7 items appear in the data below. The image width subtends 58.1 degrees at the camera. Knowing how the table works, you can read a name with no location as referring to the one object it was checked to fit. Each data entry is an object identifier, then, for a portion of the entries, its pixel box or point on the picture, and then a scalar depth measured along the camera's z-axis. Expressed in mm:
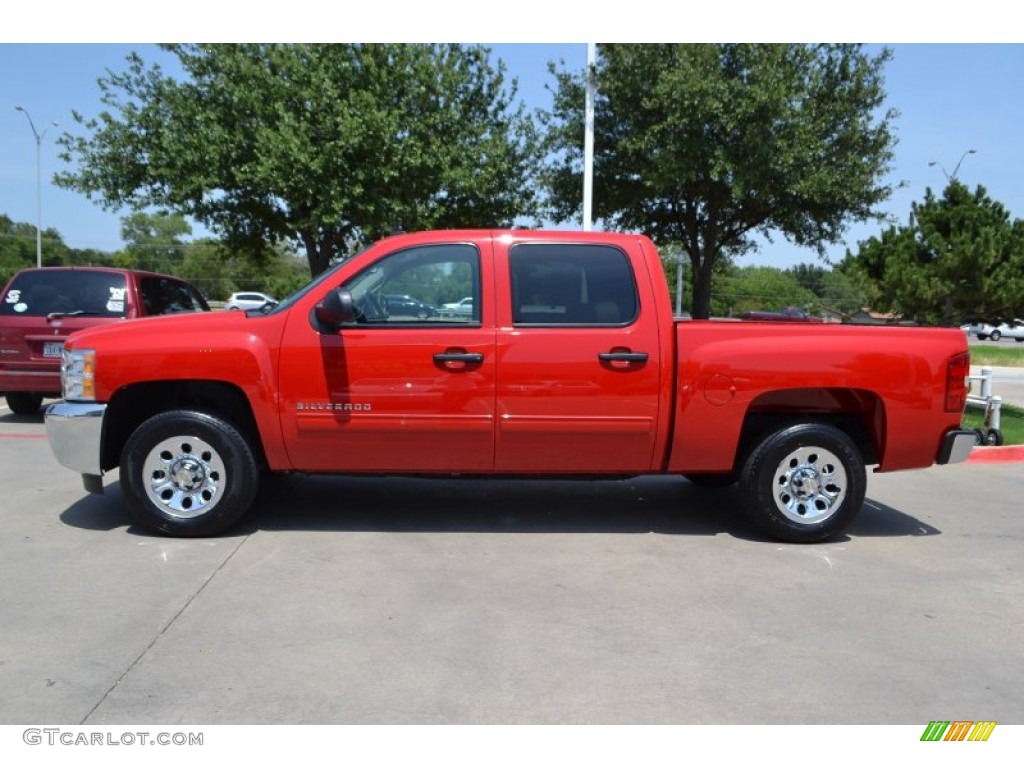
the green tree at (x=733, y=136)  13789
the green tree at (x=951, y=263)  12984
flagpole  13320
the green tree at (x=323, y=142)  15891
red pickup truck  5773
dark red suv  10234
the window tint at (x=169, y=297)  10906
